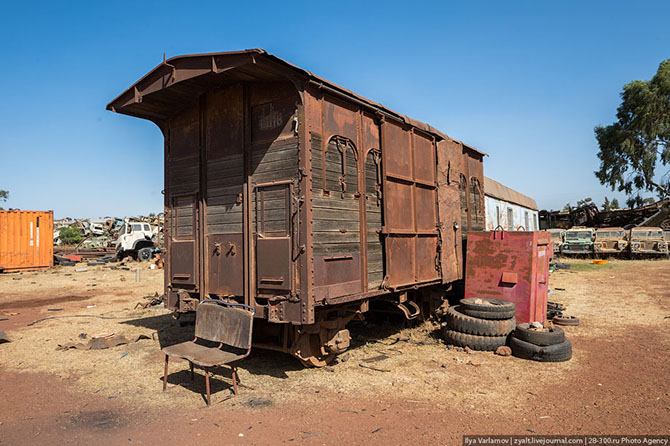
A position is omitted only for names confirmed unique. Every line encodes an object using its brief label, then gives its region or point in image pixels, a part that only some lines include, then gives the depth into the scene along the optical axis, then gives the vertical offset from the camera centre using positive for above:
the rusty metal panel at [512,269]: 7.41 -0.65
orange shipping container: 19.67 +0.21
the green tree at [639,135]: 33.12 +8.20
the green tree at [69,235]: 36.25 +0.75
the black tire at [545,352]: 5.93 -1.70
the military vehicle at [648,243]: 20.55 -0.55
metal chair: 4.70 -1.17
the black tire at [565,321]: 8.12 -1.71
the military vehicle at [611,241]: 21.48 -0.44
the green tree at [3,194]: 50.50 +6.19
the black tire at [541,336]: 6.04 -1.50
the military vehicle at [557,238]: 23.47 -0.25
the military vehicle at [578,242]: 22.31 -0.46
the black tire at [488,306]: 6.70 -1.16
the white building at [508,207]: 21.41 +1.70
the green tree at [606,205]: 50.24 +3.50
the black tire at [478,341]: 6.55 -1.69
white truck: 22.94 +0.02
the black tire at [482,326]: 6.59 -1.45
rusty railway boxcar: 5.25 +0.64
